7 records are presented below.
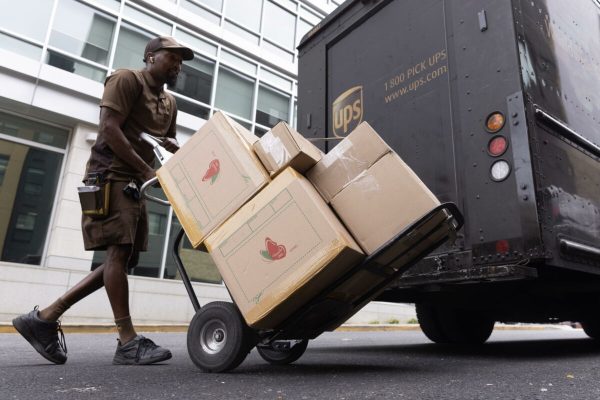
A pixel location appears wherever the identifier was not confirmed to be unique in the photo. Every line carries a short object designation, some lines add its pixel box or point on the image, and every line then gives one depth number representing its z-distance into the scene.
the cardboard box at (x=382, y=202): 1.95
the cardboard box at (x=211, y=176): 2.14
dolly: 2.01
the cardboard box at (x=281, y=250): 1.88
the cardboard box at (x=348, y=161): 2.10
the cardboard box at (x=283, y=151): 2.08
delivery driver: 2.46
